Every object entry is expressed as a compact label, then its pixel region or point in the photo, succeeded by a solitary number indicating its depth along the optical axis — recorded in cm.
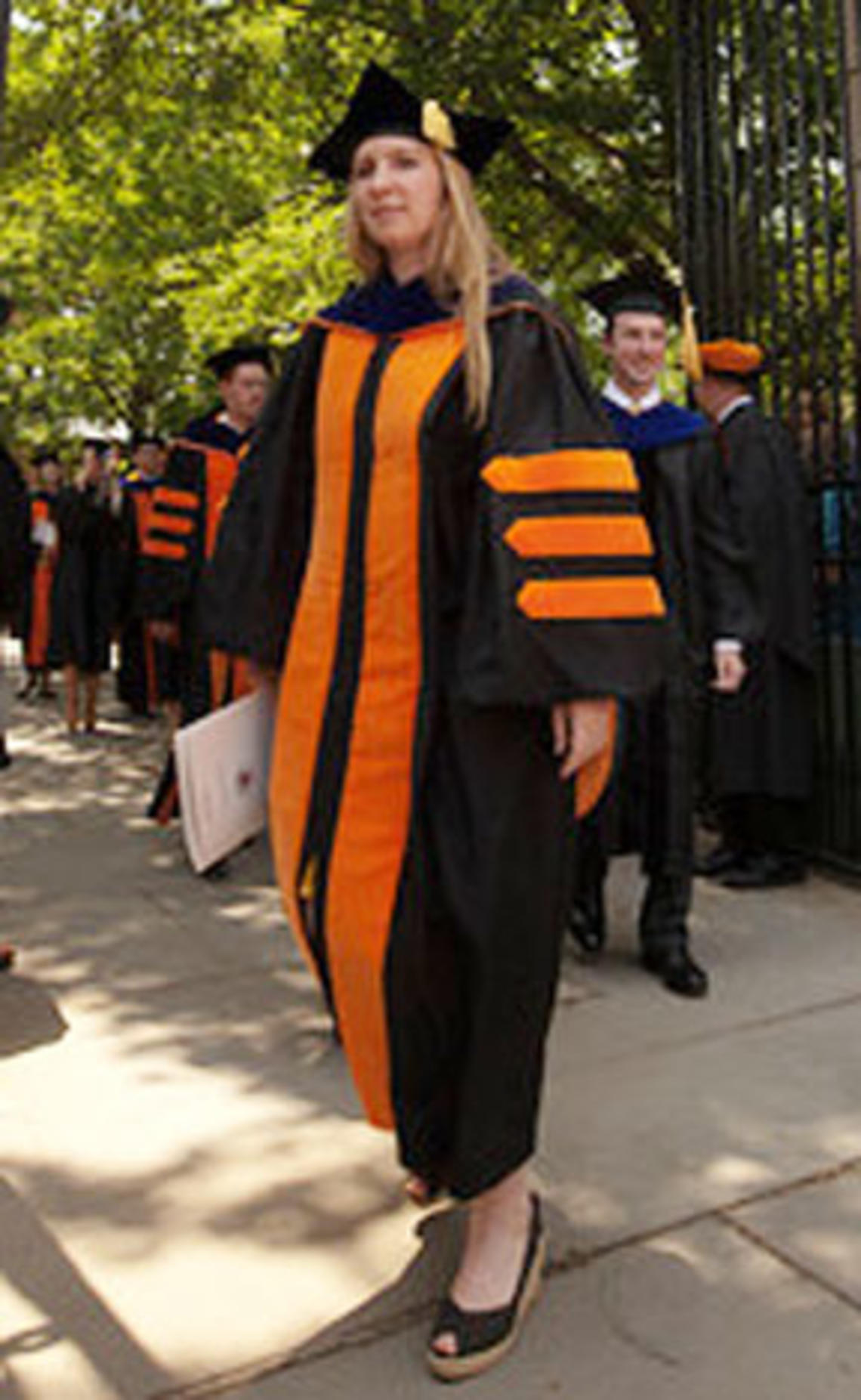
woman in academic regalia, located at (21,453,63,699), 1157
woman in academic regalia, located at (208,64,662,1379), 233
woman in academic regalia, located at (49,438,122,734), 1040
